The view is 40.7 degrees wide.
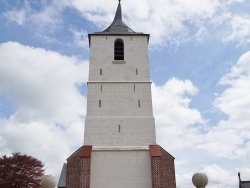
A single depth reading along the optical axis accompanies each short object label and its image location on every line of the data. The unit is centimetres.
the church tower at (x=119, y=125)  1688
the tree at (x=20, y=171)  2617
